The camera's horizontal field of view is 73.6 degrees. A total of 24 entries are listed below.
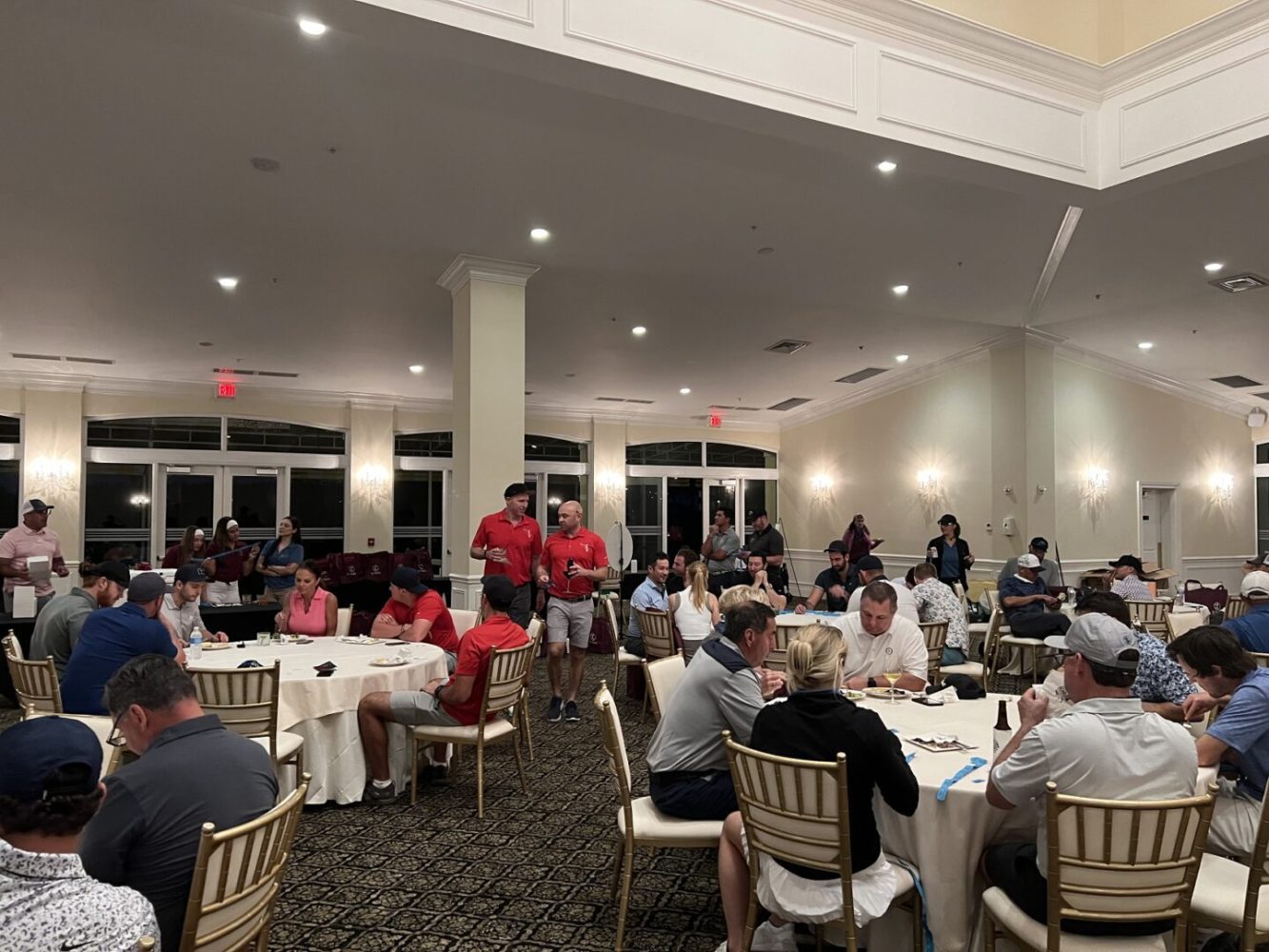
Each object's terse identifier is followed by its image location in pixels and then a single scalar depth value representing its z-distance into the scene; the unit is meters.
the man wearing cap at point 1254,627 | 4.60
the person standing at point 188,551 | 8.69
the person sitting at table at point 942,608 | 6.01
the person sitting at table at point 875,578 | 5.49
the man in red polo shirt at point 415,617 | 5.39
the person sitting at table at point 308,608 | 5.77
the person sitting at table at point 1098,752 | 2.24
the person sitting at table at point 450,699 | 4.32
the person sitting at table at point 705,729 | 2.99
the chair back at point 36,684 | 4.01
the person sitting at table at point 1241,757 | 2.71
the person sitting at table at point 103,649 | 3.73
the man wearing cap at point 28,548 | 7.50
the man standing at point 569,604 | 6.39
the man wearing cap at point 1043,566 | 8.98
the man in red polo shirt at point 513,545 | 6.48
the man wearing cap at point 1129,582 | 7.80
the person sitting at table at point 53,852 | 1.47
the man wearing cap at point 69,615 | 4.63
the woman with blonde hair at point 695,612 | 6.06
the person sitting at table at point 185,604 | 5.34
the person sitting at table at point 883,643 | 4.34
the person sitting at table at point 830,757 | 2.46
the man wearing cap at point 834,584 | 7.45
